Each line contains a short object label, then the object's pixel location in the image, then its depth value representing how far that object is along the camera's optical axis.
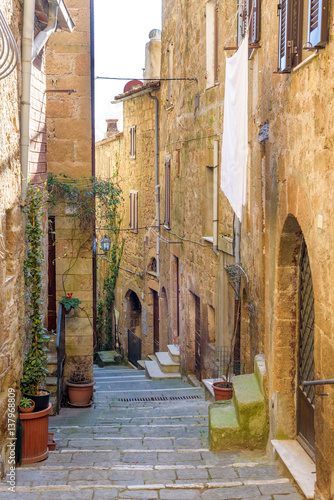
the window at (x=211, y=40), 11.45
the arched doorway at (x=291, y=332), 5.71
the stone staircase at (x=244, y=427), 6.47
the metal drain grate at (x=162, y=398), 10.91
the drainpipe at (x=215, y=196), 10.78
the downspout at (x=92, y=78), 10.86
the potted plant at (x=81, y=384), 9.99
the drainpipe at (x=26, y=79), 6.48
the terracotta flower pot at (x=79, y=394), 9.98
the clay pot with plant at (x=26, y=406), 6.23
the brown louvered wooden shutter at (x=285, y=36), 4.91
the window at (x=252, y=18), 6.70
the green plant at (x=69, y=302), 10.11
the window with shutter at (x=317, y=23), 3.97
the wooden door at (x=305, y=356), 5.39
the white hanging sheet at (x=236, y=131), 6.90
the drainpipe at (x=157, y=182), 17.00
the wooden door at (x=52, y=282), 10.64
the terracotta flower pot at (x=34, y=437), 6.16
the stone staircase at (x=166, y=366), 13.84
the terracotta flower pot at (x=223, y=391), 8.34
